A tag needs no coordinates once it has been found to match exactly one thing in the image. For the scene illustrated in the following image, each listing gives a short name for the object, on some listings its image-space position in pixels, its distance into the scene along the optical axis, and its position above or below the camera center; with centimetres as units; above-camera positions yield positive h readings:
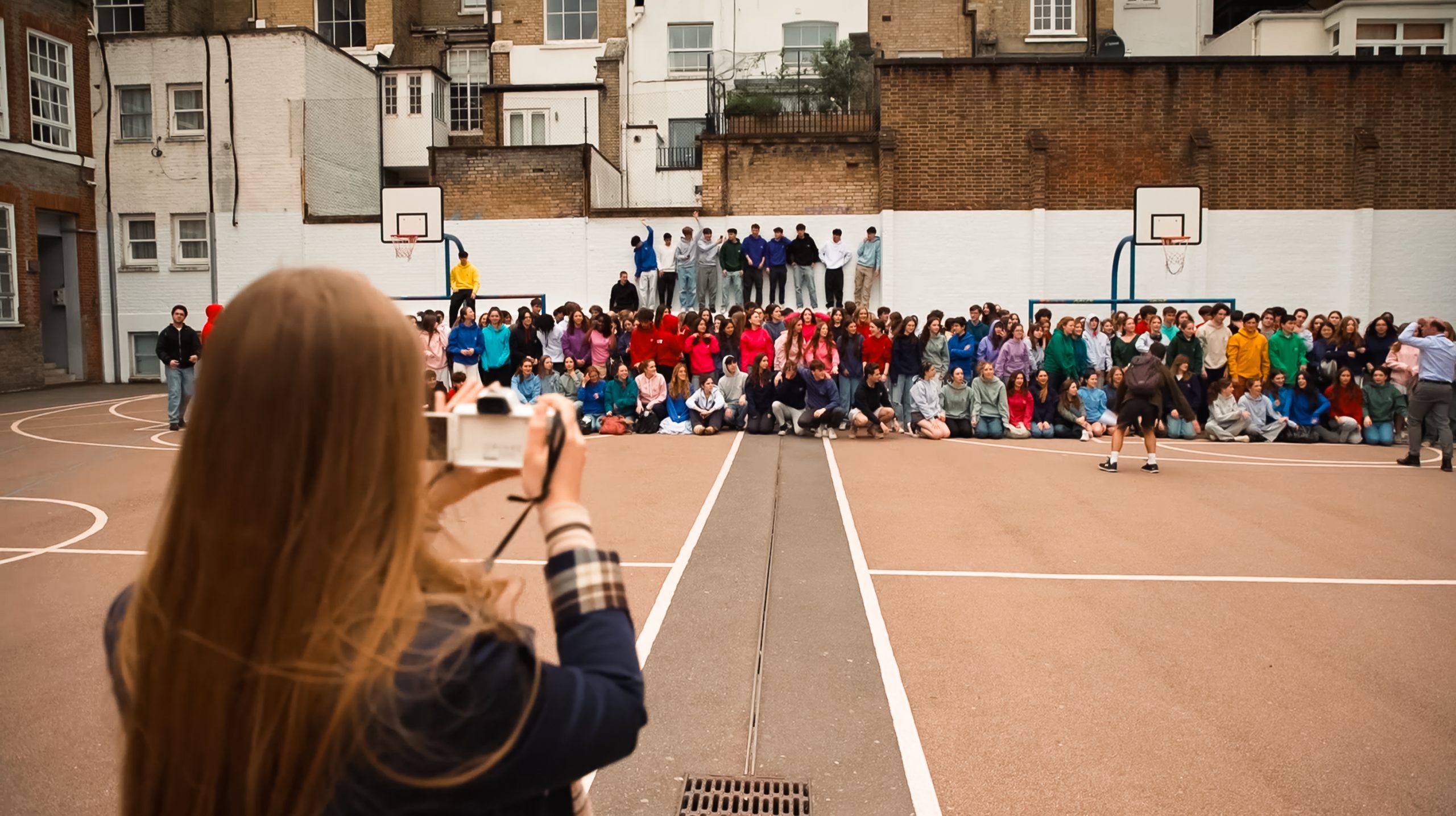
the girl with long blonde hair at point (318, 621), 142 -40
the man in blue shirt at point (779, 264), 2578 +134
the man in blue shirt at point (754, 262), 2581 +140
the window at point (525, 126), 3278 +584
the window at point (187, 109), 2989 +577
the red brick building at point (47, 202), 2589 +297
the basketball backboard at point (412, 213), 2536 +251
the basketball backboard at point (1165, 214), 2416 +238
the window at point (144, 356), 3009 -95
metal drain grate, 438 -194
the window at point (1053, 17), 3744 +1040
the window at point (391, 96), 3422 +705
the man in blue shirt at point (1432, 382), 1399 -79
